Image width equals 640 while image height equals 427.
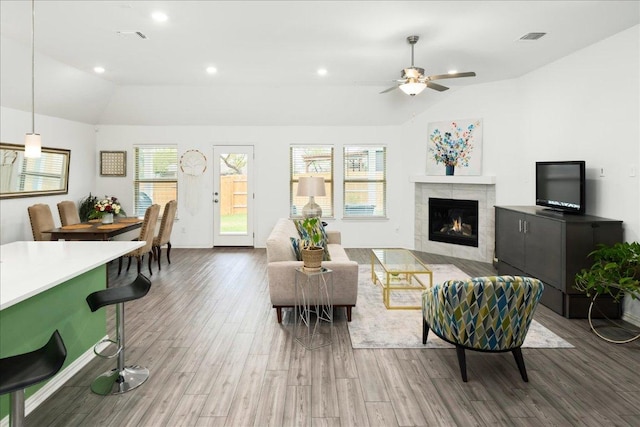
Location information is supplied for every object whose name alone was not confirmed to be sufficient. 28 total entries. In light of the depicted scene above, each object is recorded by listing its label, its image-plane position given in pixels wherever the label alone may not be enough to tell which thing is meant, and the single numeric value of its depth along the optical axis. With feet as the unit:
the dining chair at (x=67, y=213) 20.48
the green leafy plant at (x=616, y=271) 11.30
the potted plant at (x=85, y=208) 24.32
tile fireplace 21.65
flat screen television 14.40
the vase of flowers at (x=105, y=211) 18.63
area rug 11.38
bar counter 7.25
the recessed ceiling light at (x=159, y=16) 12.33
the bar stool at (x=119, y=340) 8.64
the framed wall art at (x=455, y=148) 21.94
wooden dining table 16.71
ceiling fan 14.34
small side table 12.26
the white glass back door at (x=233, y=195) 26.66
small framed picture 26.32
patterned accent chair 8.83
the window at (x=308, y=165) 26.86
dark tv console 13.14
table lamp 20.95
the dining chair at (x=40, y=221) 17.74
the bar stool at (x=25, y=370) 5.19
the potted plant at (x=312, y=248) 12.17
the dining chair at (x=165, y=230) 20.40
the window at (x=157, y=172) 26.61
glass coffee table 14.39
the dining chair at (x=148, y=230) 18.15
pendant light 9.44
